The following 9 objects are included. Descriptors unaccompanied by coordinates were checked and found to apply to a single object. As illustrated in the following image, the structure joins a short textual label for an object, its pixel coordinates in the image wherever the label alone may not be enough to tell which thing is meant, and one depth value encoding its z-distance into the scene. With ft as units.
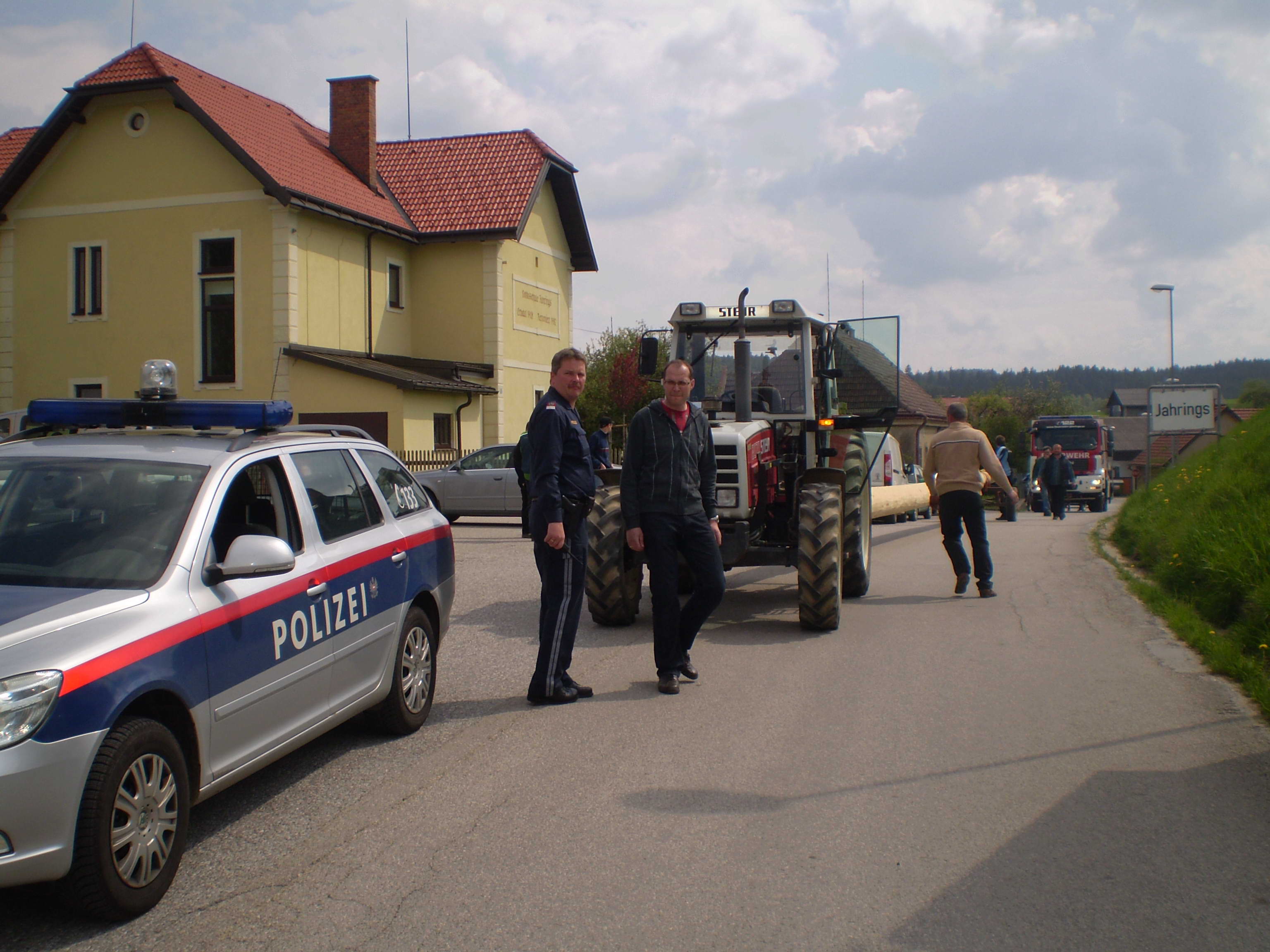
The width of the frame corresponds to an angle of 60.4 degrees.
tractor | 28.79
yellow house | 79.36
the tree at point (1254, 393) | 204.52
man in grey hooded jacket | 22.33
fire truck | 122.93
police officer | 20.31
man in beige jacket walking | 35.47
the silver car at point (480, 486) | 66.33
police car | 11.02
